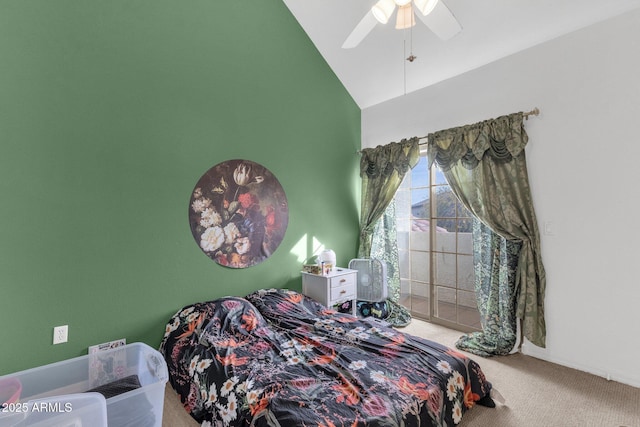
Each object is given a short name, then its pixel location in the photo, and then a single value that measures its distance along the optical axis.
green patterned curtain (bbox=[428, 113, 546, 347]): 2.59
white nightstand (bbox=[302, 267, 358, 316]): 3.06
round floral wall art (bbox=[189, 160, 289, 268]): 2.62
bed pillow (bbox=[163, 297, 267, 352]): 2.14
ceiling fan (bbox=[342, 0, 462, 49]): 1.73
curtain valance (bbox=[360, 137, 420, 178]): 3.43
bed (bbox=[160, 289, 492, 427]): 1.40
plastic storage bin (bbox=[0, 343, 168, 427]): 1.50
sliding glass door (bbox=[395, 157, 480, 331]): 3.20
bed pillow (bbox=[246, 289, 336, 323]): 2.52
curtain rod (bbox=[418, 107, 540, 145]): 2.58
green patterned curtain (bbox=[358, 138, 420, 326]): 3.50
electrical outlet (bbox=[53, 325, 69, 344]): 1.97
